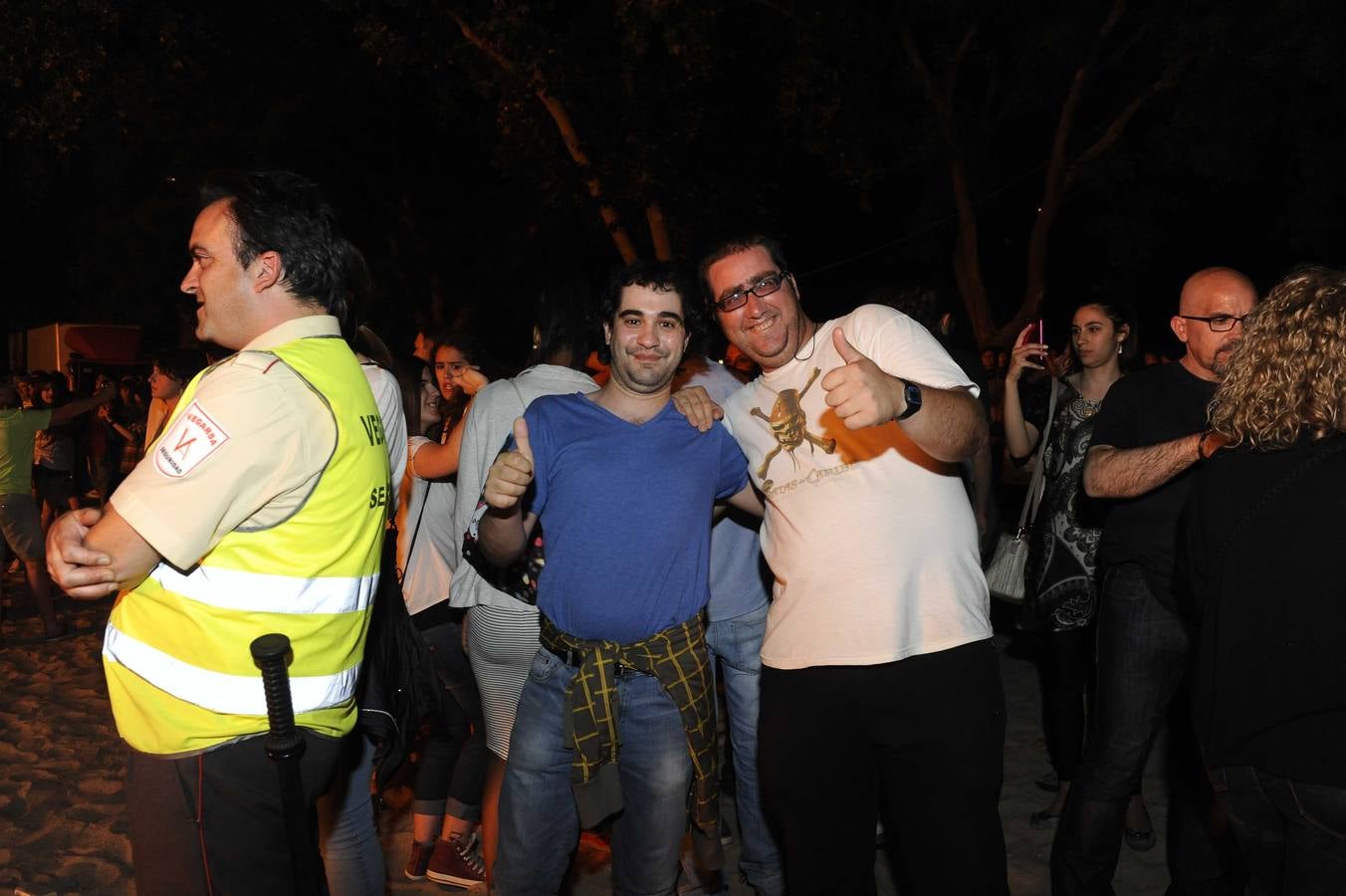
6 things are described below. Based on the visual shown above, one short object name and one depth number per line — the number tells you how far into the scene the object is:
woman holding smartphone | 4.43
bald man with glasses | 3.56
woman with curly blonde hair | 2.32
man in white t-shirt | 2.75
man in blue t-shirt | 3.04
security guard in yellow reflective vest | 2.07
